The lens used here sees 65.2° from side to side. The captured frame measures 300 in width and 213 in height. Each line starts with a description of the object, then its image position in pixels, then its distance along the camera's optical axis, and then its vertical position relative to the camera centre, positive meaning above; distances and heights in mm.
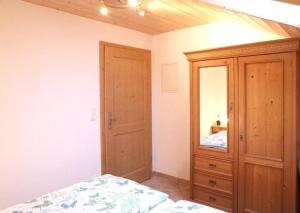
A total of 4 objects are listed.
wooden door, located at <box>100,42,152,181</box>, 3094 -153
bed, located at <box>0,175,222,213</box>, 1486 -678
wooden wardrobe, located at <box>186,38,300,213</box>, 2160 -271
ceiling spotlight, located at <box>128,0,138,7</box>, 2170 +938
